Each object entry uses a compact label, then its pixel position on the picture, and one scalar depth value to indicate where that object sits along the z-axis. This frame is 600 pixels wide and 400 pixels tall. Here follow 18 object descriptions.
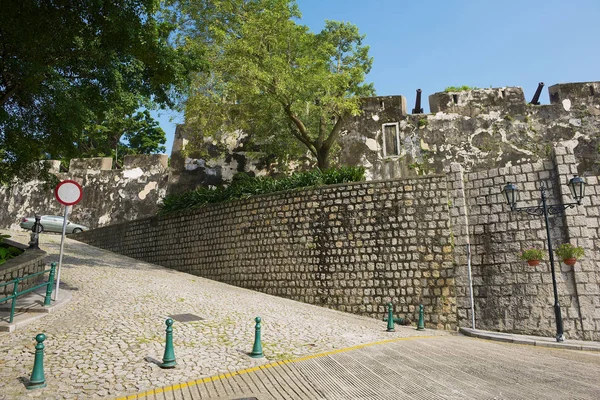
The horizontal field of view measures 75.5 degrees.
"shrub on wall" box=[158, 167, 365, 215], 13.16
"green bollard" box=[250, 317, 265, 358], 6.40
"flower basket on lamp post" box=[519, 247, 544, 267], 9.81
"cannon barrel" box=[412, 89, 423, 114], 18.61
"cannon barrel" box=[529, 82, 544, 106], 17.12
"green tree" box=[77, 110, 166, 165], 32.09
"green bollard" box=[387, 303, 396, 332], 9.29
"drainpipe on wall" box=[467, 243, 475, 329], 10.63
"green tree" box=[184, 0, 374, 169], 13.76
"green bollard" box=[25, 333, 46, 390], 4.75
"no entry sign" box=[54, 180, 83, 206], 8.38
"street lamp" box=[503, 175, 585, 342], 8.98
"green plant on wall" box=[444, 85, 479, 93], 23.95
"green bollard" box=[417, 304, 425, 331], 10.18
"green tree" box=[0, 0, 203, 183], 7.67
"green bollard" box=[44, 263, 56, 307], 8.04
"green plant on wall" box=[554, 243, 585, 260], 9.62
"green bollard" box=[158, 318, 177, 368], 5.66
